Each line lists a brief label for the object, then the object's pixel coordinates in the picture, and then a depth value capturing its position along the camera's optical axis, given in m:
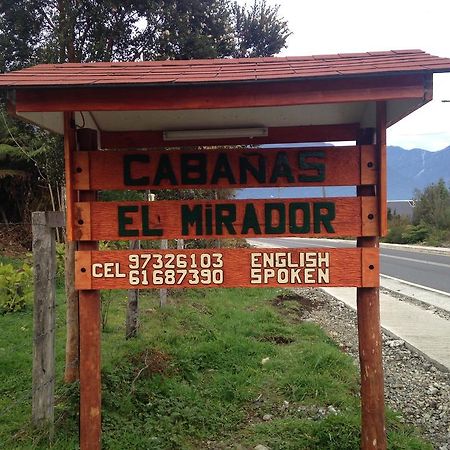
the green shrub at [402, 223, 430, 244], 32.69
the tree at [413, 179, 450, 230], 32.38
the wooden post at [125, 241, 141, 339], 6.38
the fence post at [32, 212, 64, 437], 3.82
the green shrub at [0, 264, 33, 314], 7.55
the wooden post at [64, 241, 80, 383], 4.75
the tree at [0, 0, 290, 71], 7.68
